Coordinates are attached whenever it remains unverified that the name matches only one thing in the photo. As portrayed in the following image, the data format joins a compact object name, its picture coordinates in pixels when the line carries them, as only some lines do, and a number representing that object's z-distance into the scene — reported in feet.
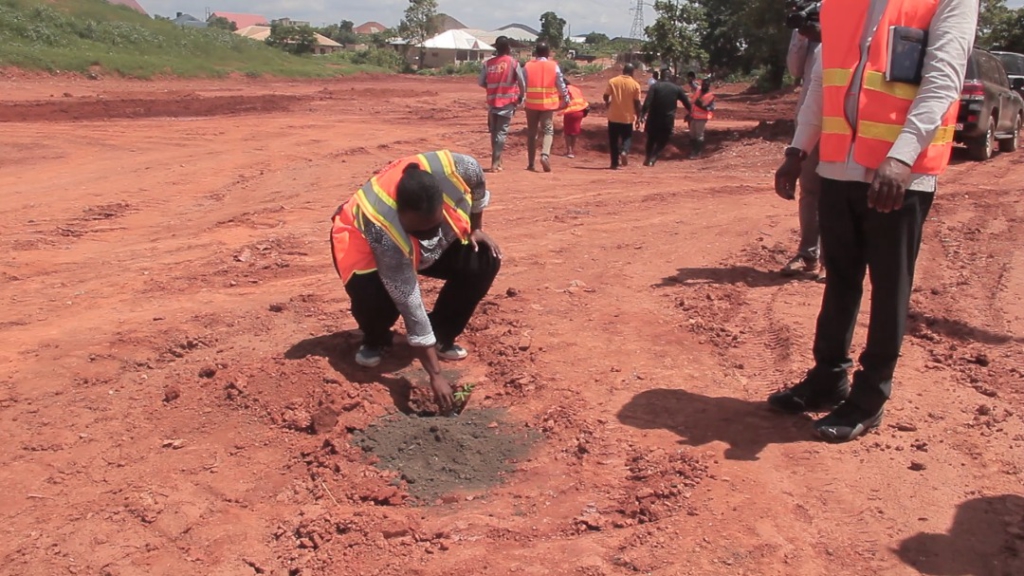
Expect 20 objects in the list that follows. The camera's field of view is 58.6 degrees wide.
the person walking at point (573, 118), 45.03
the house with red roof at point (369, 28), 410.93
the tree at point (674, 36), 91.04
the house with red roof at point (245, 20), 402.64
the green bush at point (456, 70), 167.32
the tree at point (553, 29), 242.37
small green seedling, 14.30
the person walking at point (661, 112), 45.37
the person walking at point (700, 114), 49.39
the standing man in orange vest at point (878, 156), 10.87
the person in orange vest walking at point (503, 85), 36.22
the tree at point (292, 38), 189.06
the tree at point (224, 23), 305.94
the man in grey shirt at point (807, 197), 18.62
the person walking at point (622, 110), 41.45
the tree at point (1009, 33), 89.97
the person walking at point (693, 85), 53.61
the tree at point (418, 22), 203.51
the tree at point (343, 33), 317.01
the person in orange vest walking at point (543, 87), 37.40
